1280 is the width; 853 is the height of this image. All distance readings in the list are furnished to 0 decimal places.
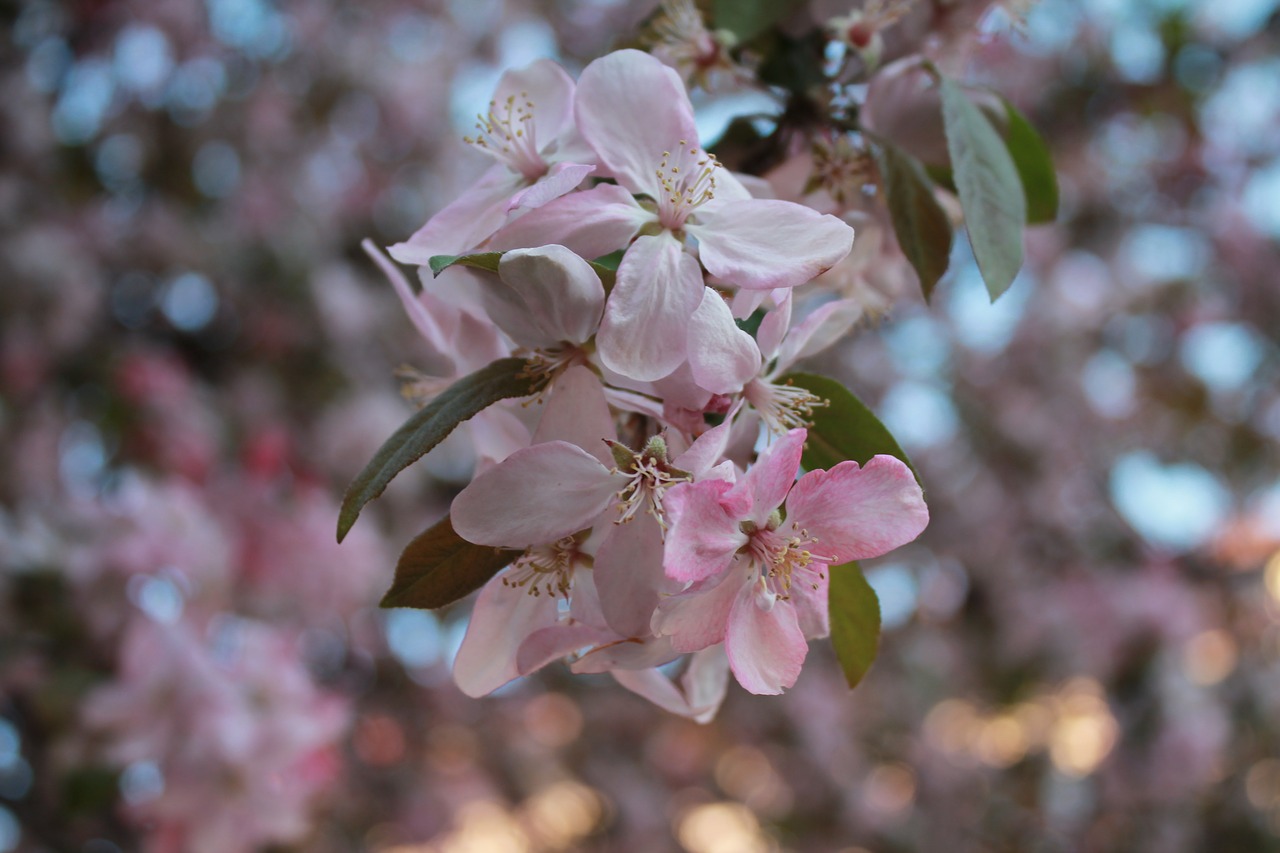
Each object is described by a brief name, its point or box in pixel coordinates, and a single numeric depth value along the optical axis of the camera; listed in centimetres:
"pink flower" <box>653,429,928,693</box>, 33
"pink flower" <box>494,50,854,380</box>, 33
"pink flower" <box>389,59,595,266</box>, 36
